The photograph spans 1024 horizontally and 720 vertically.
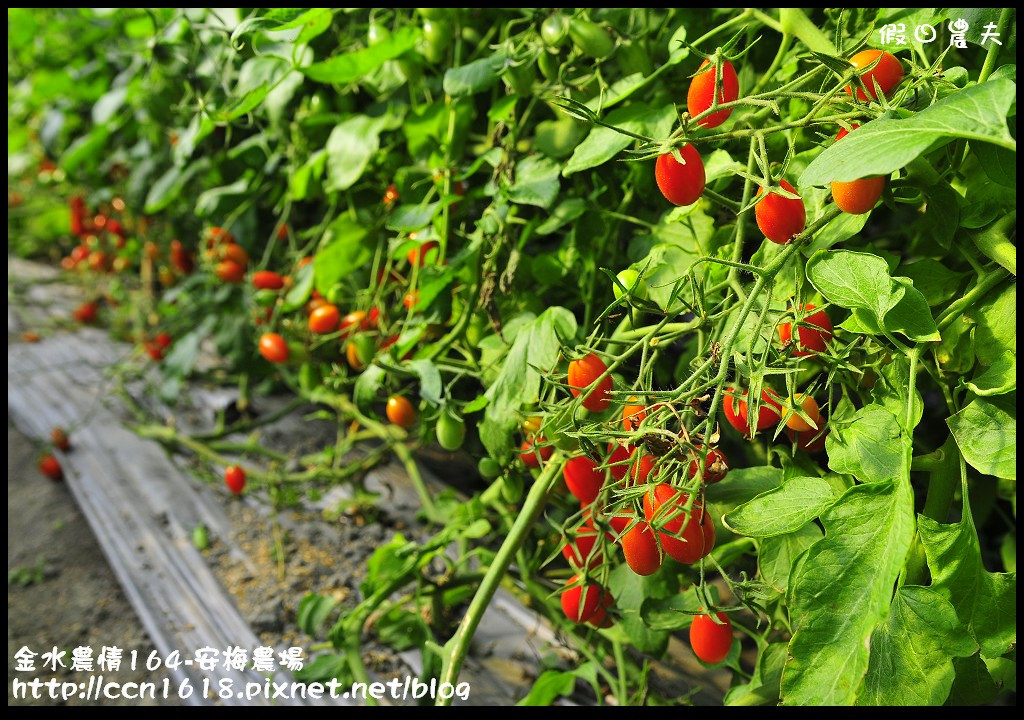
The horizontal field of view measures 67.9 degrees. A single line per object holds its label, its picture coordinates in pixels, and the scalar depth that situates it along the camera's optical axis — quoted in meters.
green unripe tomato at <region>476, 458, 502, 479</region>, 0.73
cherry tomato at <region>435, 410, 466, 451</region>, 0.74
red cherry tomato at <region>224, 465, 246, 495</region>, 1.21
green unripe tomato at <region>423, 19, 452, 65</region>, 0.83
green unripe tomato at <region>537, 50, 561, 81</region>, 0.73
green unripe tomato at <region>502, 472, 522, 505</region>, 0.72
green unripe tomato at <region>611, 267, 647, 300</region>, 0.59
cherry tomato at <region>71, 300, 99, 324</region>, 2.03
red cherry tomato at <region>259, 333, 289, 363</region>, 1.04
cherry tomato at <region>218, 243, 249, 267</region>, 1.22
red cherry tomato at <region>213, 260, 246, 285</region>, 1.21
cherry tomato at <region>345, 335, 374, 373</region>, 0.92
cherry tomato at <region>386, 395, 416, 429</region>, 0.82
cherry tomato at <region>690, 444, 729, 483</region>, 0.45
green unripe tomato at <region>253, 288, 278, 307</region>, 1.07
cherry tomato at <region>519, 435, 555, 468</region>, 0.63
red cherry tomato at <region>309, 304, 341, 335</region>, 0.96
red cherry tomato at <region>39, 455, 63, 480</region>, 1.48
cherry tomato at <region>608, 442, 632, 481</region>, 0.57
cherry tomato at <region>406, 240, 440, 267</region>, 0.86
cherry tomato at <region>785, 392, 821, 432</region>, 0.50
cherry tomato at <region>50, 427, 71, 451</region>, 1.49
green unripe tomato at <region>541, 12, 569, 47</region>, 0.72
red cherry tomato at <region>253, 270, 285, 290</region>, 1.09
